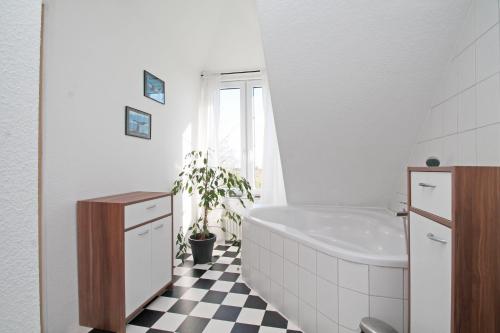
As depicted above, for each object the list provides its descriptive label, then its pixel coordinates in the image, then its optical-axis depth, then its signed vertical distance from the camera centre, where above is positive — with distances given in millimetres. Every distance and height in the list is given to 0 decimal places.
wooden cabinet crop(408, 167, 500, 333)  732 -234
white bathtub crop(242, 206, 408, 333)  1314 -629
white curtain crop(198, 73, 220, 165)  3543 +728
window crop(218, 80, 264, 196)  3531 +550
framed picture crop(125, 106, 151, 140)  2145 +398
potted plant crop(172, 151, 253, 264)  2709 -585
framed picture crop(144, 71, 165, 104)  2395 +792
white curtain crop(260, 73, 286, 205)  3234 -21
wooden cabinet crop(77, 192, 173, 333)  1568 -591
